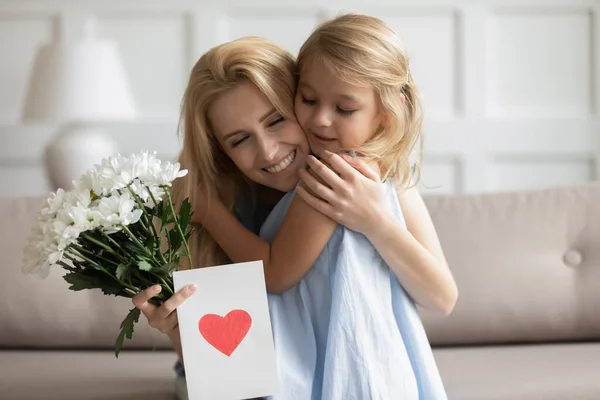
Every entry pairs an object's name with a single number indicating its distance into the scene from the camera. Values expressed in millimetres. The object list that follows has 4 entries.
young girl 1205
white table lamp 2479
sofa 1875
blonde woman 1332
